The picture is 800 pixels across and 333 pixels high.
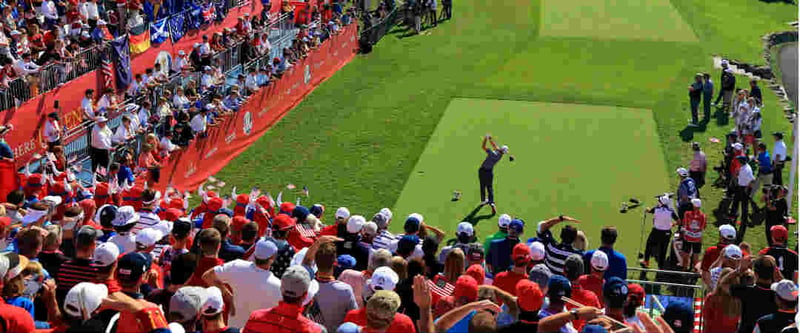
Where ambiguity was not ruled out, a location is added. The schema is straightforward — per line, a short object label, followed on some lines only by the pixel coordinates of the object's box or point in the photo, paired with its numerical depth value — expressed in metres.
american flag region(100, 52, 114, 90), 20.69
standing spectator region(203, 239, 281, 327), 8.04
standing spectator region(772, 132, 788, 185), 18.89
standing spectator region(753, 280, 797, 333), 7.73
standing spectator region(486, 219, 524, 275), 11.52
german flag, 22.14
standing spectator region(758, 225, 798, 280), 11.56
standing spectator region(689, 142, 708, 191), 18.86
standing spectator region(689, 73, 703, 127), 24.05
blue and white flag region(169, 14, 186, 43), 23.84
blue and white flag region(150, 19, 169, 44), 22.95
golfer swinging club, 17.56
